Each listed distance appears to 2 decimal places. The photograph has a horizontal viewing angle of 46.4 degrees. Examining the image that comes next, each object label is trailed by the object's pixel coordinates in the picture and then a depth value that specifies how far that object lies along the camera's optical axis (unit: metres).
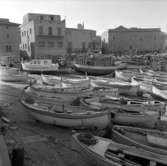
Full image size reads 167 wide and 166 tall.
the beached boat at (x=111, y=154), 6.16
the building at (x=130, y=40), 64.50
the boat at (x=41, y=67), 30.80
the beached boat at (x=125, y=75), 25.55
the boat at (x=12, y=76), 23.53
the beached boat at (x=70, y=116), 9.77
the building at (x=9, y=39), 38.62
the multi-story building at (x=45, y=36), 41.03
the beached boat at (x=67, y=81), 18.23
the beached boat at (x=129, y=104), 11.48
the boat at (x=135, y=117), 10.39
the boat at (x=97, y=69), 32.22
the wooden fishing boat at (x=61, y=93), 14.39
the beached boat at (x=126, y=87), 17.61
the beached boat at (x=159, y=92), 16.27
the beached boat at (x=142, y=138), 7.14
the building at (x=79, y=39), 51.02
